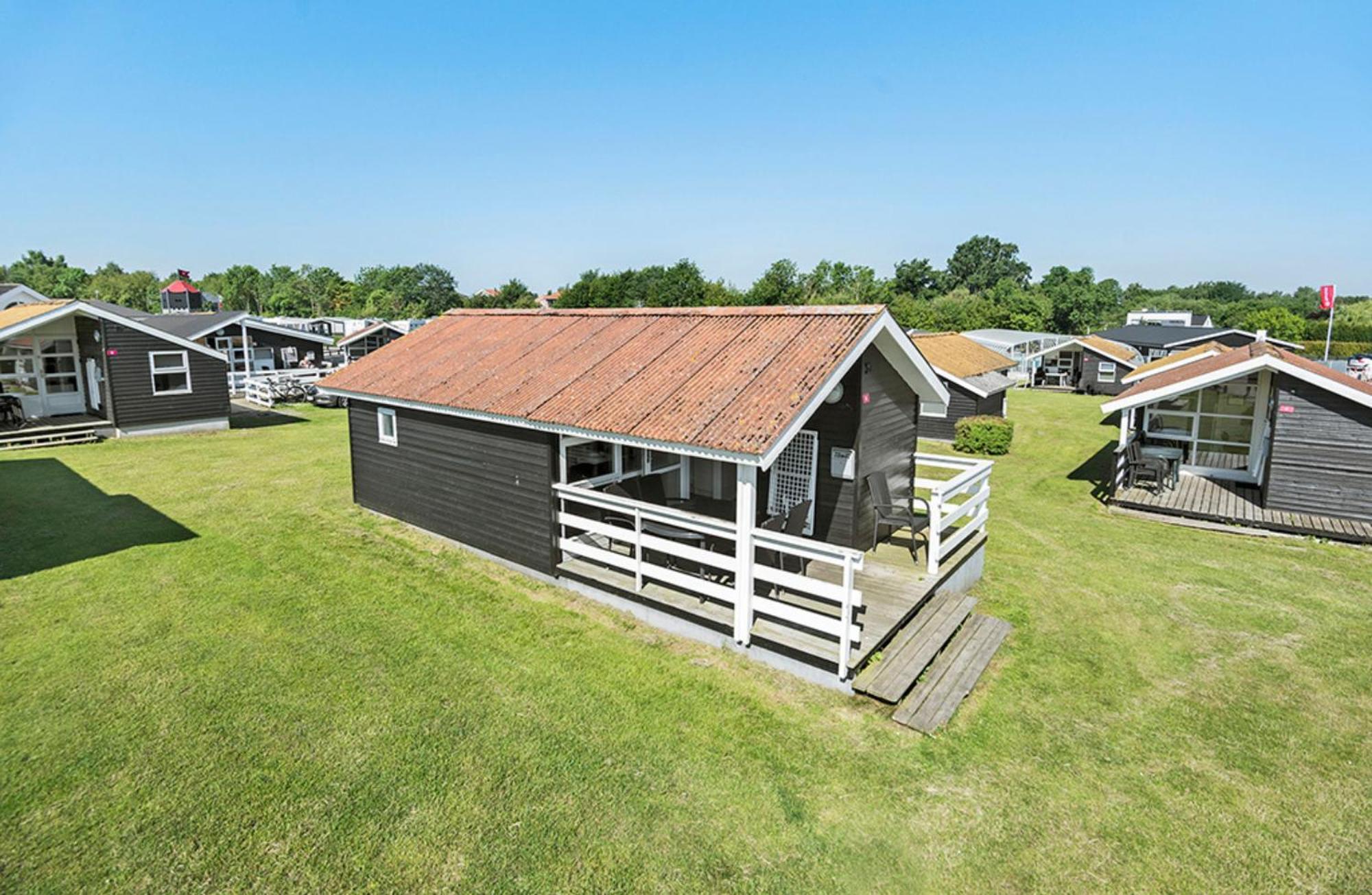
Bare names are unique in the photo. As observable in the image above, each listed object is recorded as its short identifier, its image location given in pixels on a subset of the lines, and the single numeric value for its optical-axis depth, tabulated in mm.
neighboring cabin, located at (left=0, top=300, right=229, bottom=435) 19547
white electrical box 9117
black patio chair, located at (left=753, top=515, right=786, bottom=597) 8109
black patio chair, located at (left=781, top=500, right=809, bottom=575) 8227
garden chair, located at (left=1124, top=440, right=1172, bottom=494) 14469
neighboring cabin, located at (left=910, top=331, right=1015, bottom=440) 22203
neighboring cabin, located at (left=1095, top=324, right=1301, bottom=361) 39844
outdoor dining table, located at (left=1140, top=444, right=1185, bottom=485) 15391
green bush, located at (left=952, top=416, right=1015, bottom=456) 20906
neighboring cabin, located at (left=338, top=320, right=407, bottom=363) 37031
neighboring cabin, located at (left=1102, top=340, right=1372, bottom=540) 12617
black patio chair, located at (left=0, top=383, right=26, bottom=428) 18922
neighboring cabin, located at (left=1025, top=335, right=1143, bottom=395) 35000
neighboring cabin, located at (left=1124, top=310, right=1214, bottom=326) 56250
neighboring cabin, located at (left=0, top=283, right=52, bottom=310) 34125
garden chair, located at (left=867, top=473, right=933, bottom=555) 9258
